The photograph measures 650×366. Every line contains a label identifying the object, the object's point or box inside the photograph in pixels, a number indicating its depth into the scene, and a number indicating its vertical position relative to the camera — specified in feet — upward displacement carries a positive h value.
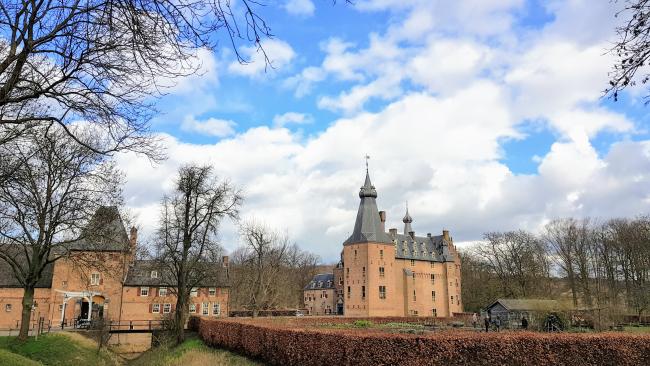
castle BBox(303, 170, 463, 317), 188.65 +7.72
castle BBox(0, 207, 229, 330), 135.33 -1.51
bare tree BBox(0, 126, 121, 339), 67.97 +12.03
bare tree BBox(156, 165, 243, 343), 104.88 +12.78
